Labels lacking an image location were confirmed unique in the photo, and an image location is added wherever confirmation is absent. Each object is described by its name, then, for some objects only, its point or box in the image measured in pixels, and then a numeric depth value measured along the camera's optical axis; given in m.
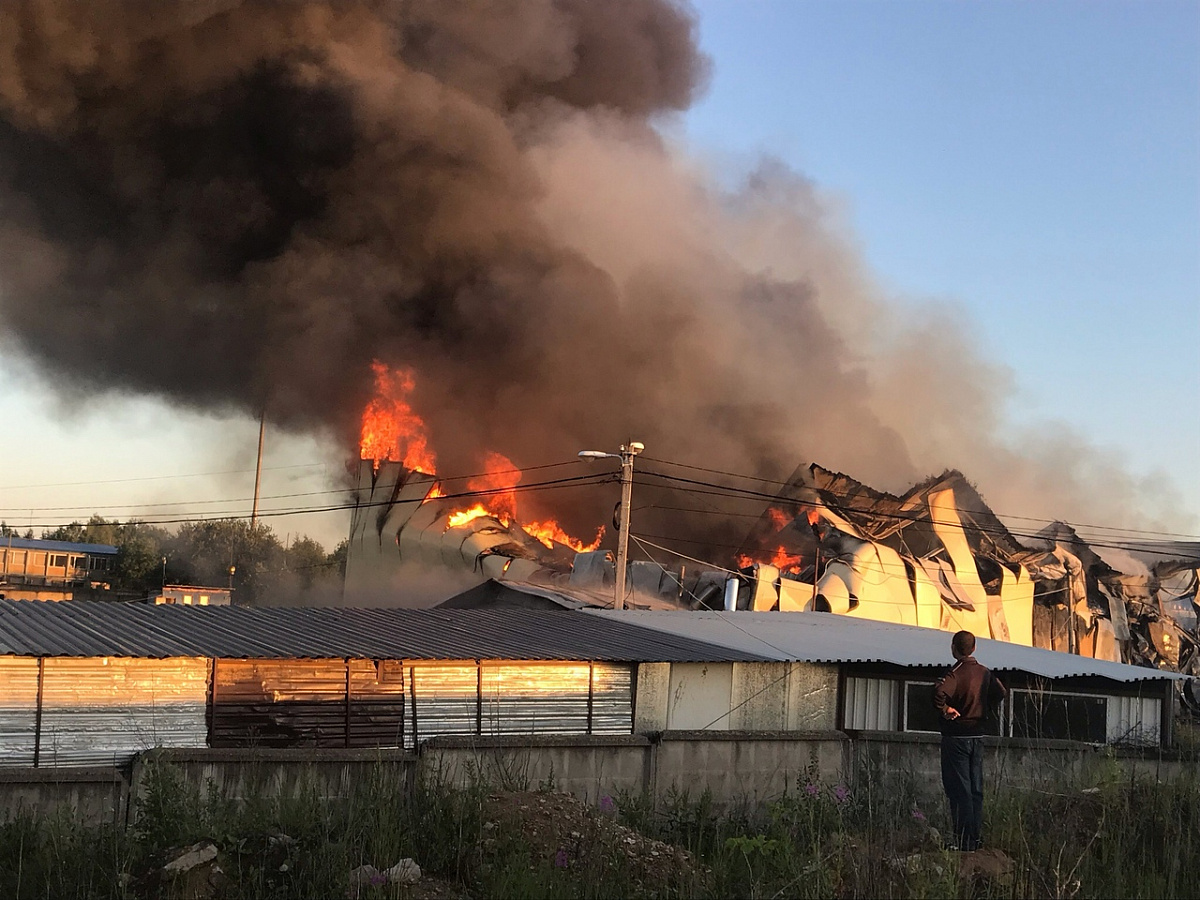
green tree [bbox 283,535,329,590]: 61.35
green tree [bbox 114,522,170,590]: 62.41
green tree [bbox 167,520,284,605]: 68.50
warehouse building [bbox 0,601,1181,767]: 14.08
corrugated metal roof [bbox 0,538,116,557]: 60.41
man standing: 7.70
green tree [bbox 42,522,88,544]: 80.25
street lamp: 23.98
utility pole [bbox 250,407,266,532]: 47.25
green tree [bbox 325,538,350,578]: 55.16
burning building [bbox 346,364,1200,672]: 33.06
